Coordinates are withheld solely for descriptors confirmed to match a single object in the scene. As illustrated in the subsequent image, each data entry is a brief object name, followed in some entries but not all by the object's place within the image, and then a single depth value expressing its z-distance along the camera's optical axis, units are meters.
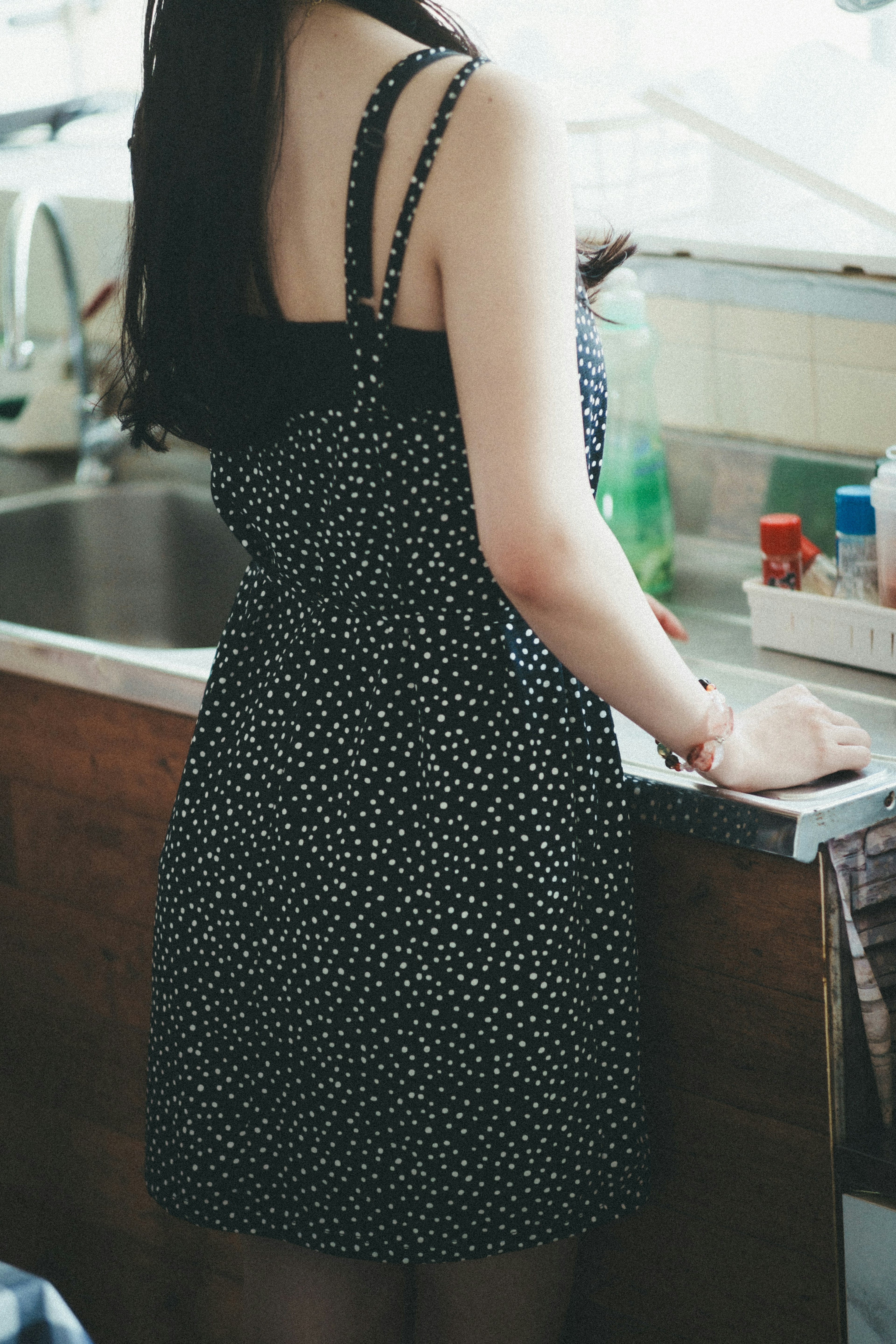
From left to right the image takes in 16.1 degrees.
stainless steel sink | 3.31
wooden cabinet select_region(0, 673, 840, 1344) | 2.33
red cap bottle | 2.61
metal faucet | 3.01
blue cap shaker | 2.55
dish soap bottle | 2.78
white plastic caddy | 2.54
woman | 2.09
